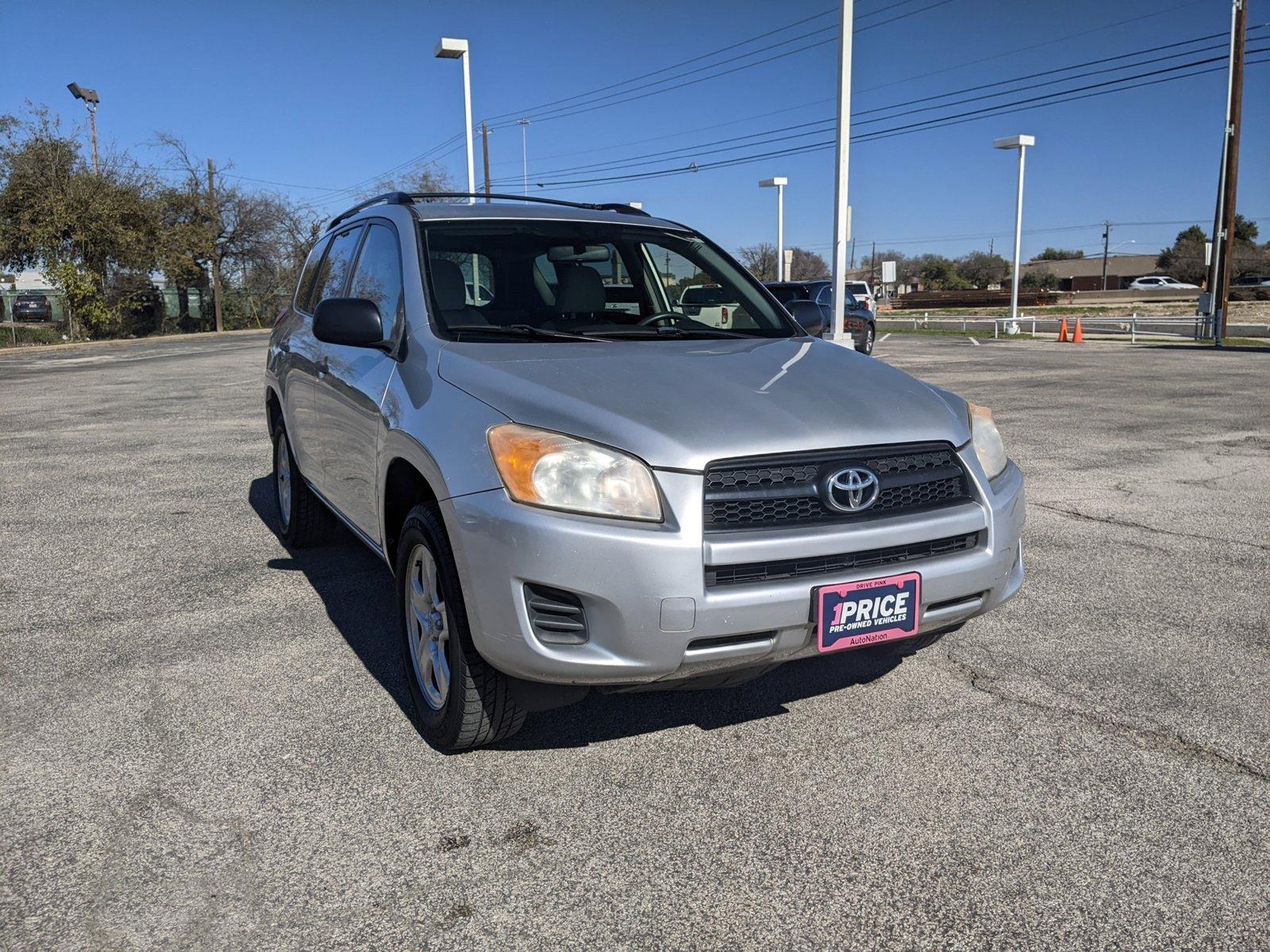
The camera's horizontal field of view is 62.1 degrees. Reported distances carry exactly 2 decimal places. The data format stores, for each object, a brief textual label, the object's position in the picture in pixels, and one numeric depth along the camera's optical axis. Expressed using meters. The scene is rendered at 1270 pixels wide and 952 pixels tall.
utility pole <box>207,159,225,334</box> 45.31
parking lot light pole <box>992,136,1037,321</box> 35.94
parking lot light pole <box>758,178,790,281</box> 41.47
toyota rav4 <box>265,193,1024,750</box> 2.89
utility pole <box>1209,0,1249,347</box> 26.58
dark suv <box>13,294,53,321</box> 40.22
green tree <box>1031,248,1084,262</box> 142.64
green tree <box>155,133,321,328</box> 42.81
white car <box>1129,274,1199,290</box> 84.69
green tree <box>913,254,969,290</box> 100.88
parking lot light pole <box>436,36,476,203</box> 22.64
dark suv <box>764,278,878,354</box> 21.77
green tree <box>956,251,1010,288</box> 109.81
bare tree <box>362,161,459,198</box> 60.35
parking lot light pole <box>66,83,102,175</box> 42.12
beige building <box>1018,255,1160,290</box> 115.69
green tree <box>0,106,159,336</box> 34.34
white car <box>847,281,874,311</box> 27.90
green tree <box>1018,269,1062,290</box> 103.19
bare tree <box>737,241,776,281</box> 85.13
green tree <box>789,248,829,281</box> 116.88
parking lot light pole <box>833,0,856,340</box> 16.91
